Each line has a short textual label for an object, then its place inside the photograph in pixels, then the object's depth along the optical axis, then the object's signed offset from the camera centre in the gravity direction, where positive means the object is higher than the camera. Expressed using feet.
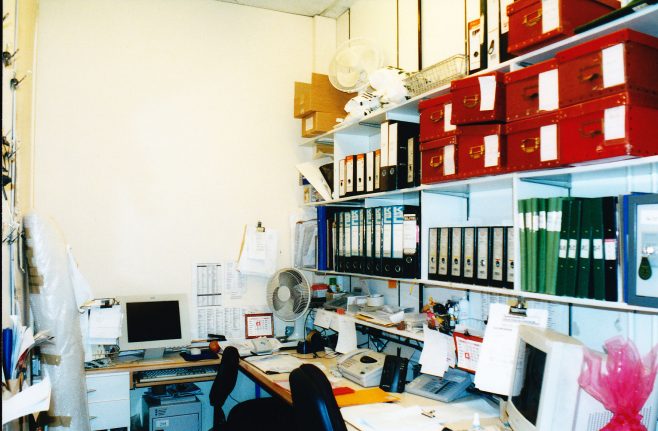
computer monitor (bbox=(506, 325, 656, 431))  5.09 -1.64
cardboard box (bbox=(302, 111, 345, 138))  11.70 +2.31
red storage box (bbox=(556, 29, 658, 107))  5.33 +1.64
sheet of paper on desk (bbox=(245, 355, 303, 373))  9.64 -2.53
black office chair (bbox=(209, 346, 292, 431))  8.80 -3.26
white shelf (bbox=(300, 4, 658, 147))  5.40 +2.04
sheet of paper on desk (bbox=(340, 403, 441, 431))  6.62 -2.45
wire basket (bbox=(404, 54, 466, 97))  7.83 +2.33
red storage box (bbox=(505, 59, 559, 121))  6.10 +1.61
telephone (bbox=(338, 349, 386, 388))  8.46 -2.26
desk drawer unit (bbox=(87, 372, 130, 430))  9.41 -3.02
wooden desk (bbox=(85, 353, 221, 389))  9.64 -2.52
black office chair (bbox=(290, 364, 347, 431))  5.78 -1.93
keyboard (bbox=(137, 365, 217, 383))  9.82 -2.71
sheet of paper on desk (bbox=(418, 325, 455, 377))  8.03 -1.89
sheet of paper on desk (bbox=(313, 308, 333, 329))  11.10 -1.90
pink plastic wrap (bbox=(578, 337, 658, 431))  4.77 -1.41
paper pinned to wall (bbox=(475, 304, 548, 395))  6.68 -1.52
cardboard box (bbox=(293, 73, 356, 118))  11.76 +2.89
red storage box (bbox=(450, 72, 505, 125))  6.82 +1.66
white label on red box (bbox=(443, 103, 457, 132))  7.68 +1.58
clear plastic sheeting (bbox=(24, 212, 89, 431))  7.91 -1.34
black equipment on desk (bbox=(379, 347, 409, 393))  8.23 -2.27
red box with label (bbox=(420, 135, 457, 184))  7.59 +0.98
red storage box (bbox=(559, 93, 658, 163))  5.28 +1.00
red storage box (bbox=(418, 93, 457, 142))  7.72 +1.61
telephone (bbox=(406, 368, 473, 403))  7.78 -2.37
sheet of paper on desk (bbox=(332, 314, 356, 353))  10.61 -2.12
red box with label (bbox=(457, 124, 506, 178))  6.79 +1.00
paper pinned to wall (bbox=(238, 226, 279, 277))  12.16 -0.56
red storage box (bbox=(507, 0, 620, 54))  6.00 +2.39
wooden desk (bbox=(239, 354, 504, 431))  6.90 -2.52
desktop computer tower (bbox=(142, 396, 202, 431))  10.15 -3.54
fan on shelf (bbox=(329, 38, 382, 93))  10.78 +3.33
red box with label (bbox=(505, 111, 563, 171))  6.04 +0.98
